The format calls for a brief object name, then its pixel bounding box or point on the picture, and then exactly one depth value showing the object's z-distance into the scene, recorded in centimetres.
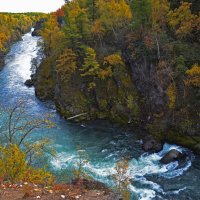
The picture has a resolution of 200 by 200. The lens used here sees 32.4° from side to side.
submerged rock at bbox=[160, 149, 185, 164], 4081
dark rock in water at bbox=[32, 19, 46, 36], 17012
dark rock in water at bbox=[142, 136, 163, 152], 4372
